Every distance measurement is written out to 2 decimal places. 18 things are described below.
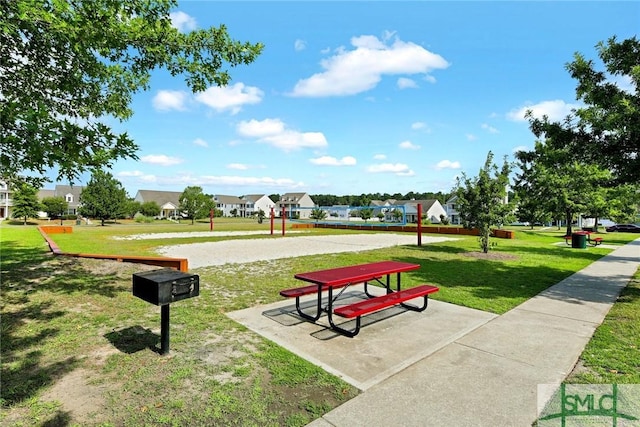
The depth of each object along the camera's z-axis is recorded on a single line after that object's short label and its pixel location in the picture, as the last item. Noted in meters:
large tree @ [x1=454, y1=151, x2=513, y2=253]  14.35
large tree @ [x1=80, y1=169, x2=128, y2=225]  45.78
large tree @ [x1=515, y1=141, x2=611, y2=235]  25.08
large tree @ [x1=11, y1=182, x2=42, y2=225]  45.22
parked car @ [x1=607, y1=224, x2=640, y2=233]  41.68
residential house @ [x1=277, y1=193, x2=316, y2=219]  112.56
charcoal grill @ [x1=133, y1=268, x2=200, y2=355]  3.88
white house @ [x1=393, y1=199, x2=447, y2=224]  84.49
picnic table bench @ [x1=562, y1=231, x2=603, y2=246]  19.58
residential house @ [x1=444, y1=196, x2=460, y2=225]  76.21
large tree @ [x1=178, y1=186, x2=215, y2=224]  57.94
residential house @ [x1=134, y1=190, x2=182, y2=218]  85.12
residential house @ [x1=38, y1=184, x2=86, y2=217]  76.78
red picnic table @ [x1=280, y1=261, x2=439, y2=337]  4.83
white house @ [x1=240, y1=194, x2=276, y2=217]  110.58
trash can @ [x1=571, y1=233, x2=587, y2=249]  18.39
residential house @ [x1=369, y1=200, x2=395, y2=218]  95.19
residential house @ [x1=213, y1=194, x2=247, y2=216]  106.38
